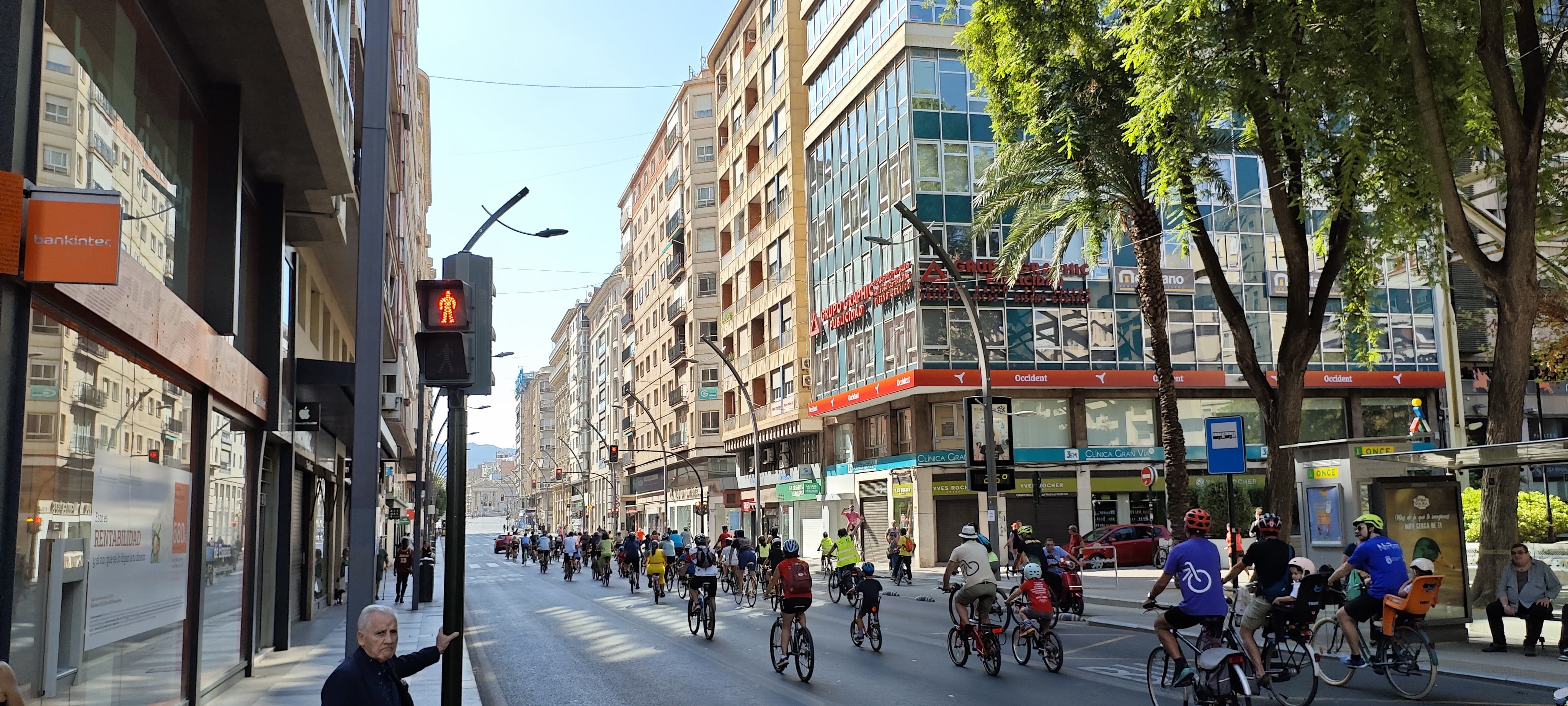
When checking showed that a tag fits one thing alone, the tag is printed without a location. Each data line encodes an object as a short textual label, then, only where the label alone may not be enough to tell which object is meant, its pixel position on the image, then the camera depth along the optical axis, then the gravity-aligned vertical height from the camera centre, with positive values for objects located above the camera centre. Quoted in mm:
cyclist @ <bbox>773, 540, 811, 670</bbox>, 14195 -1147
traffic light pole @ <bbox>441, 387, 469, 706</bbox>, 6852 -300
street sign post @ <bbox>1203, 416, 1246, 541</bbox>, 21062 +756
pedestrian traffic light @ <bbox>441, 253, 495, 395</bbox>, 7590 +1230
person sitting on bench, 14125 -1317
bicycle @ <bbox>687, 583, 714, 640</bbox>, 19422 -1853
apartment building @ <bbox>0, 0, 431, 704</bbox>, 7305 +1449
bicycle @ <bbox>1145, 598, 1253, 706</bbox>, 9445 -1423
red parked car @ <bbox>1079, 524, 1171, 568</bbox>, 39250 -1797
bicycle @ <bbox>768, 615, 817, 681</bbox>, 13906 -1776
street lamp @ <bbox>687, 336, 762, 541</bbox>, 43875 +1484
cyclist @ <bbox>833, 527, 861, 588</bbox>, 25703 -1228
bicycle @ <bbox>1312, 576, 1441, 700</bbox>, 11430 -1569
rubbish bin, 29312 -1786
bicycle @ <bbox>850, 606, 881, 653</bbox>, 16906 -1838
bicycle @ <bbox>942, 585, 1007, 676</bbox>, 13836 -1726
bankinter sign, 6484 +1484
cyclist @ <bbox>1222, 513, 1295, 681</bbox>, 10898 -794
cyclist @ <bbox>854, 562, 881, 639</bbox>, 16688 -1351
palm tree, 21656 +7275
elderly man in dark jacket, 5320 -738
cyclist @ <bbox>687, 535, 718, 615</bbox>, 19547 -1193
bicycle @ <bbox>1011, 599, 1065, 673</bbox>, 14195 -1823
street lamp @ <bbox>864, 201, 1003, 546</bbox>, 25609 +2811
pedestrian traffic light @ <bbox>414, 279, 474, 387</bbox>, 7355 +1036
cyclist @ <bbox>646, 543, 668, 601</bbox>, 29594 -1661
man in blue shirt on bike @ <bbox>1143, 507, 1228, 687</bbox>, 9992 -791
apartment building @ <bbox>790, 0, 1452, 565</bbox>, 44062 +5806
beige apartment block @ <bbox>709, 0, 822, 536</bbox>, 56156 +13150
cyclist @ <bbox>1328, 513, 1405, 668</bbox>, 12008 -913
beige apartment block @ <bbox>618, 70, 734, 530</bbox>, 70875 +11358
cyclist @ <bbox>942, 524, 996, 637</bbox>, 14156 -993
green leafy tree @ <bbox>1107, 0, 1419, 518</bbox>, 17844 +5595
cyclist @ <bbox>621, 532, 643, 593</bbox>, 34375 -1462
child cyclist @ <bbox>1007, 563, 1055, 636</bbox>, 14852 -1392
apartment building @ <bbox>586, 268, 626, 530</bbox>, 105000 +9147
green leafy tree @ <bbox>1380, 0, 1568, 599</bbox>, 16516 +4997
